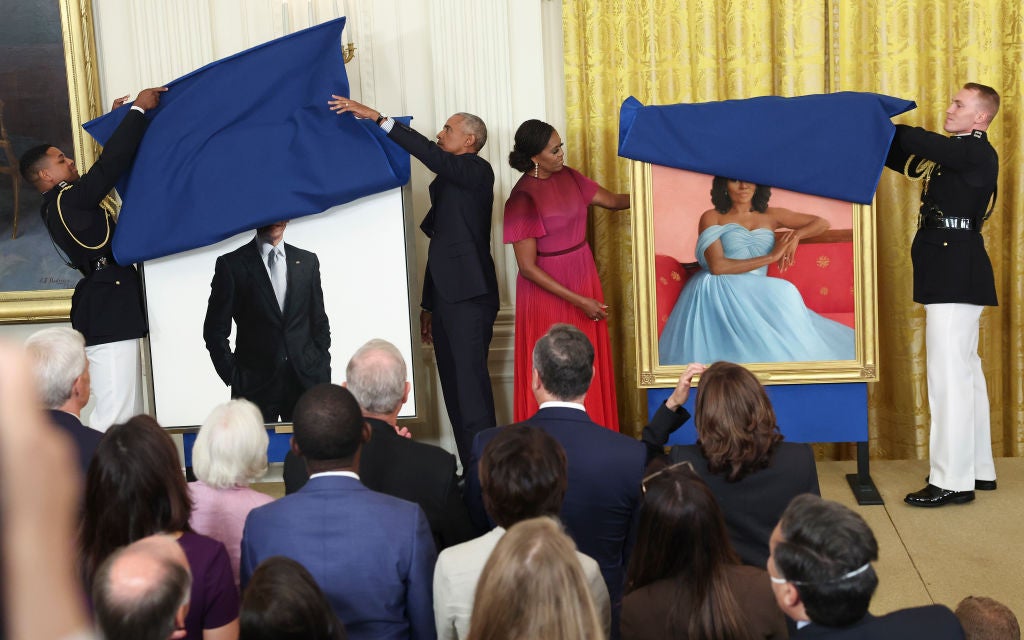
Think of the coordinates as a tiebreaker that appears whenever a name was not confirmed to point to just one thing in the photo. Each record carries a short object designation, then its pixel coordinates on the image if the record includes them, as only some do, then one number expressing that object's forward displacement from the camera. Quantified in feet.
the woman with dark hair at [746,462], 9.70
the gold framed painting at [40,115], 19.22
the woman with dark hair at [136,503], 8.45
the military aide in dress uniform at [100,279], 16.57
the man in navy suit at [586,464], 9.73
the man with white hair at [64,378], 10.82
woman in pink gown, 17.30
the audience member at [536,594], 6.57
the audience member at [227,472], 9.61
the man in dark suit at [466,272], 17.43
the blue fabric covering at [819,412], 16.19
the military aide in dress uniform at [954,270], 15.75
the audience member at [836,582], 6.95
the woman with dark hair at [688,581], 7.82
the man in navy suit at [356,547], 8.40
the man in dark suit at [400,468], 9.99
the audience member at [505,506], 8.27
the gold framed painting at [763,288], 15.93
